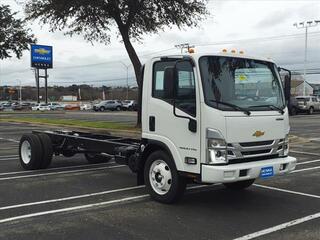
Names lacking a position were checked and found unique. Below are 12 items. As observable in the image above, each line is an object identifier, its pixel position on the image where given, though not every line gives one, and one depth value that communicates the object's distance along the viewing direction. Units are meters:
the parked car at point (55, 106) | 54.26
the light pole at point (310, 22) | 43.48
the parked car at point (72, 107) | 56.54
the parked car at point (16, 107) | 57.59
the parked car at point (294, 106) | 29.79
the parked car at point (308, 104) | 30.49
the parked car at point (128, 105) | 45.38
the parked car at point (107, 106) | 46.02
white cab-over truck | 4.74
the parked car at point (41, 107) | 51.05
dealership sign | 37.76
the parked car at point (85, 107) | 56.60
